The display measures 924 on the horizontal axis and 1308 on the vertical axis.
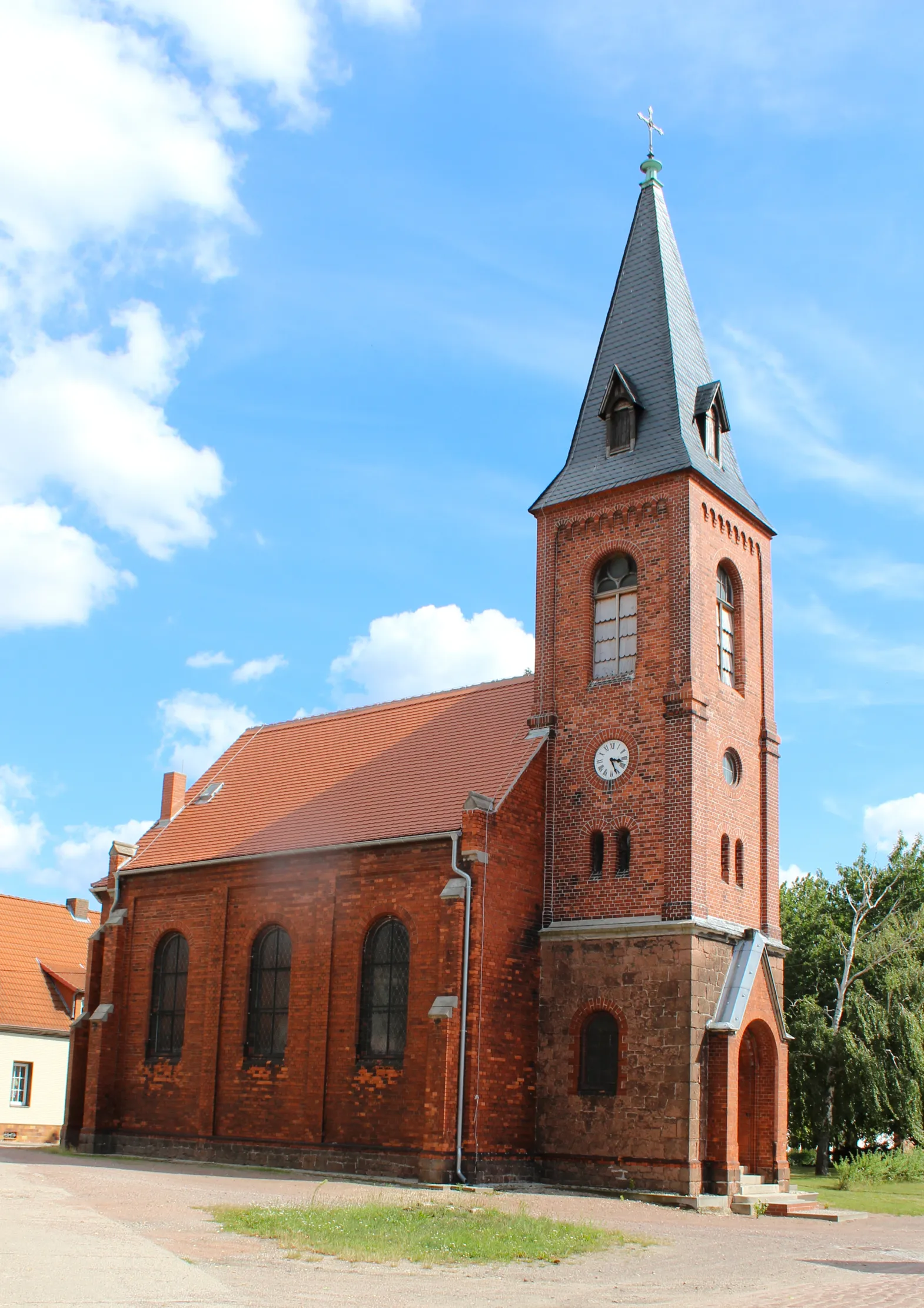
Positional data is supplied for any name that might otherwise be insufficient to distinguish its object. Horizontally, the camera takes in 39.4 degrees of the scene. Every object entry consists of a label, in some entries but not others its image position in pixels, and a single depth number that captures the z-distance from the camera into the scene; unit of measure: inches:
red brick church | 925.2
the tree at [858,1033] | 1285.7
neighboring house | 1593.3
